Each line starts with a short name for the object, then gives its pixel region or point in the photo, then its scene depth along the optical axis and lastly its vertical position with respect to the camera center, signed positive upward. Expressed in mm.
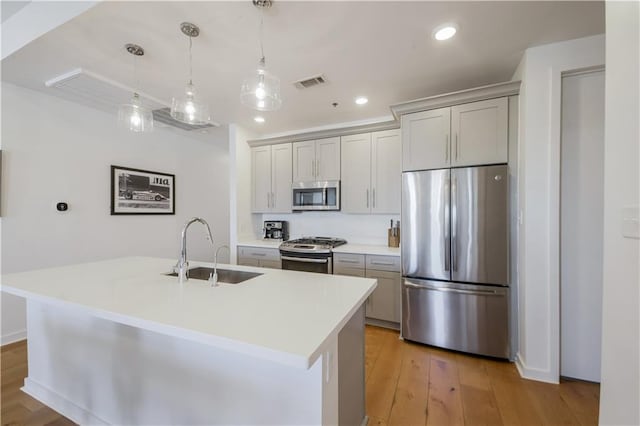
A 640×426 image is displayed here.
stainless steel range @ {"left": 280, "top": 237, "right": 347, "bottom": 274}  3107 -545
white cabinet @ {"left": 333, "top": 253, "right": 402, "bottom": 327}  2854 -723
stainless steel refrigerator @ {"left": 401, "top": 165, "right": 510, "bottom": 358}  2242 -427
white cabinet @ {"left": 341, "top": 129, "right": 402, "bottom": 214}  3164 +499
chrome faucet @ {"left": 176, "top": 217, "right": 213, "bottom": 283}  1608 -330
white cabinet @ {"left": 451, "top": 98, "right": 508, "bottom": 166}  2305 +727
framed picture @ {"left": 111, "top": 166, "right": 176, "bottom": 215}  3354 +281
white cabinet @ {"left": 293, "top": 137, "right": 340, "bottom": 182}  3482 +713
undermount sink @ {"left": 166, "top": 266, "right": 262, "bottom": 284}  1772 -455
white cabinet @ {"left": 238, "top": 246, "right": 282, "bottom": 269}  3434 -620
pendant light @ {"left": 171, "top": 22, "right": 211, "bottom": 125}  1764 +750
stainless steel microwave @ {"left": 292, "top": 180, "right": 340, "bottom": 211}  3473 +224
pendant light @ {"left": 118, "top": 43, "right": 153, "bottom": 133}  1940 +738
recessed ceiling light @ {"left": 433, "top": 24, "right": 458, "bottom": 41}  1752 +1245
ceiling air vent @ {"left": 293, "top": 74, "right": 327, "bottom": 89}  2426 +1251
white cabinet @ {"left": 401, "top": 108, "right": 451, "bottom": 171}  2490 +713
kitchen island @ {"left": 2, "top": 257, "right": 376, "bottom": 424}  971 -690
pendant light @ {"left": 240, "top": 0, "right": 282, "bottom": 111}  1539 +748
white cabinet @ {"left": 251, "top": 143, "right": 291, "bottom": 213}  3756 +490
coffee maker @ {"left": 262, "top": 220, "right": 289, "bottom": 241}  4020 -287
